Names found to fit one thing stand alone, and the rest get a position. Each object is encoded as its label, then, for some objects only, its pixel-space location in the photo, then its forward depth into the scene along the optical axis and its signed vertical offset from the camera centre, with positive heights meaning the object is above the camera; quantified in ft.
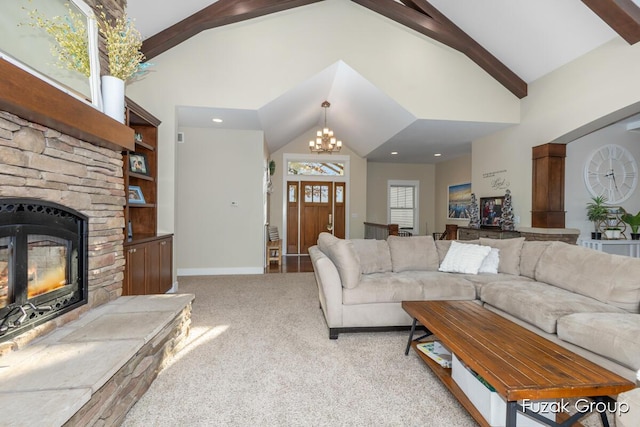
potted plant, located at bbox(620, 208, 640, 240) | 15.03 -0.43
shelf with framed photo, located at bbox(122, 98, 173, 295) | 10.21 -0.29
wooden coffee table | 4.14 -2.56
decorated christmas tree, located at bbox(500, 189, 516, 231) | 16.25 -0.16
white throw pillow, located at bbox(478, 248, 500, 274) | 11.03 -2.00
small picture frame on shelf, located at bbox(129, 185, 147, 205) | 11.51 +0.62
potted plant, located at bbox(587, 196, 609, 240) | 15.01 +0.04
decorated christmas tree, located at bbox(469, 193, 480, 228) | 19.14 -0.13
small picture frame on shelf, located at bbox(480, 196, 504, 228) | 17.38 +0.07
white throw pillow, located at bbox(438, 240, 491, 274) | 10.85 -1.83
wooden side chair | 19.78 -2.82
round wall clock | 15.57 +2.23
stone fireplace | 5.36 +0.43
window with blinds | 30.04 +0.71
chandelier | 19.89 +4.92
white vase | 7.74 +3.16
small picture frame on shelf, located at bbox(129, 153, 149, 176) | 11.53 +1.95
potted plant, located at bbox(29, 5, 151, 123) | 6.49 +4.08
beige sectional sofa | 6.23 -2.35
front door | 25.75 -0.08
